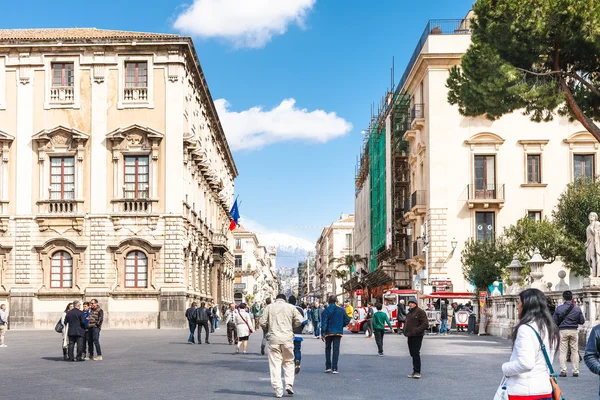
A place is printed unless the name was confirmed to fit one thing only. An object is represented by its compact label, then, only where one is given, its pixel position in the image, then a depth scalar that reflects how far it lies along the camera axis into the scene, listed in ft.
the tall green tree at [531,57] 63.67
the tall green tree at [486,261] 136.87
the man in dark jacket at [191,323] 99.81
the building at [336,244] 469.98
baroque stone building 140.26
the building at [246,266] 424.91
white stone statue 76.59
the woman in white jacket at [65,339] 72.59
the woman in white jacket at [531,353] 22.56
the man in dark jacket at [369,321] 123.65
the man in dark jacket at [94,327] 72.84
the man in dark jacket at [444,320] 129.98
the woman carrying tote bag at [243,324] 81.10
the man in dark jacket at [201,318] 99.55
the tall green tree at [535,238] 133.80
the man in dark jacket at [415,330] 55.57
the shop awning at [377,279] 200.23
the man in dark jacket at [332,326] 59.77
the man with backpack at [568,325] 55.42
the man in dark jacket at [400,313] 128.57
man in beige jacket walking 46.14
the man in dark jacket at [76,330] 71.31
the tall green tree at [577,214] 124.47
